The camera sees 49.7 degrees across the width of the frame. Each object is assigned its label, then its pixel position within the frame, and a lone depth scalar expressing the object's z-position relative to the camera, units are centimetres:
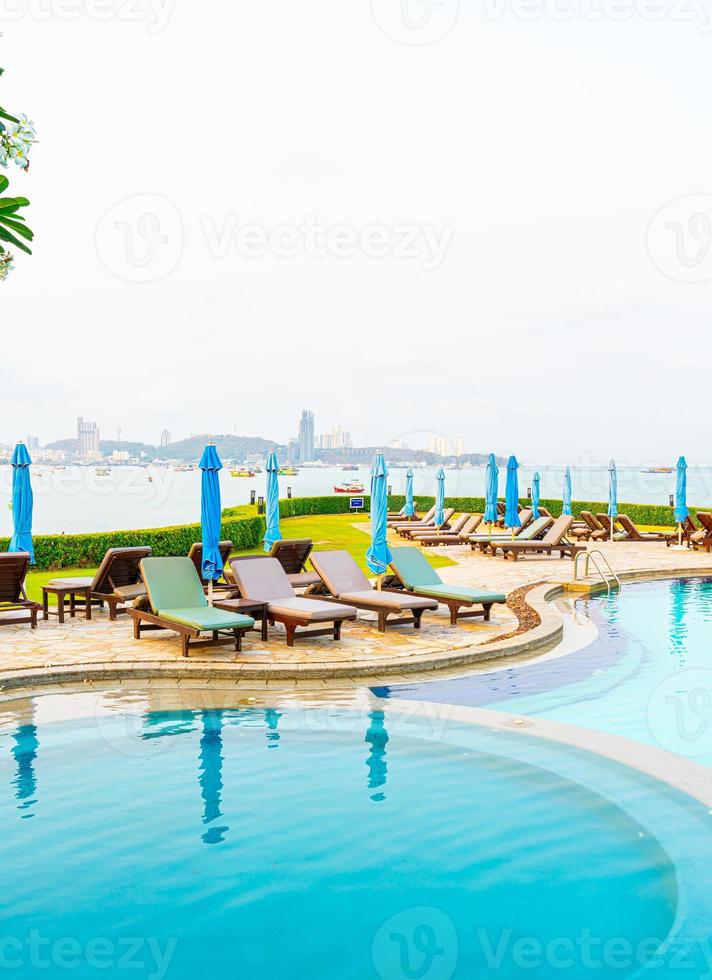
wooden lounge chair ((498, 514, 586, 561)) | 1864
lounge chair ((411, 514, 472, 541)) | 2333
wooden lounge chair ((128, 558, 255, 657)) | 841
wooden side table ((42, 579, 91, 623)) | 1027
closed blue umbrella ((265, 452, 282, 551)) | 1471
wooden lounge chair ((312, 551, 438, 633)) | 982
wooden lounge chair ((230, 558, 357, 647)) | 891
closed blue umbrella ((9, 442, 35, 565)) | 1206
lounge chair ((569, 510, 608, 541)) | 2383
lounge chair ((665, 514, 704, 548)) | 2132
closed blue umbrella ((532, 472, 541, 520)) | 2867
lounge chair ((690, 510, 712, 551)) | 2002
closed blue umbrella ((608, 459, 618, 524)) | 2588
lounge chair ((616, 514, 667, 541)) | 2287
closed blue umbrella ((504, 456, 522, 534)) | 2191
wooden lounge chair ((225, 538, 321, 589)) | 1190
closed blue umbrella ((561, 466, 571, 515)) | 2798
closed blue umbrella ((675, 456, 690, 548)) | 2100
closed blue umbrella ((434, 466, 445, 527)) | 2702
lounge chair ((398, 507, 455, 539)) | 2478
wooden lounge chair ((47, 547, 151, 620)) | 1031
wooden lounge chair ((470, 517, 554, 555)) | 2005
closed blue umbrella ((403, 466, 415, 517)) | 3161
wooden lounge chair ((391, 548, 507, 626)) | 1040
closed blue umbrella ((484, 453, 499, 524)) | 2659
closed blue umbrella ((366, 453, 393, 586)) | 1202
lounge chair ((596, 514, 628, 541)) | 2338
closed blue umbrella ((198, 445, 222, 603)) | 1114
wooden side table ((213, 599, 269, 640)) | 927
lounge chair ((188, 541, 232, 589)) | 1172
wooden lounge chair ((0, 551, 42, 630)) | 976
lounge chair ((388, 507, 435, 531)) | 2688
